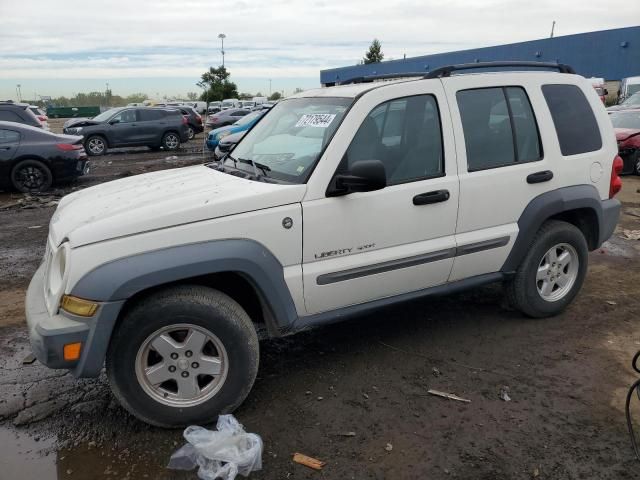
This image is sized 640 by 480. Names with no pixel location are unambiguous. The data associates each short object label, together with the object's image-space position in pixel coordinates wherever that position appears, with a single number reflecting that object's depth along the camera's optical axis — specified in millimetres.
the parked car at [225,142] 12819
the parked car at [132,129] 18875
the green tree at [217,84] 54438
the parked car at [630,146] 11703
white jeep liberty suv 2879
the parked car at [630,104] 14354
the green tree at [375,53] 70606
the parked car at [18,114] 12930
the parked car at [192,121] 25406
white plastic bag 2725
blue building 35156
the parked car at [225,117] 27203
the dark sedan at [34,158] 10648
